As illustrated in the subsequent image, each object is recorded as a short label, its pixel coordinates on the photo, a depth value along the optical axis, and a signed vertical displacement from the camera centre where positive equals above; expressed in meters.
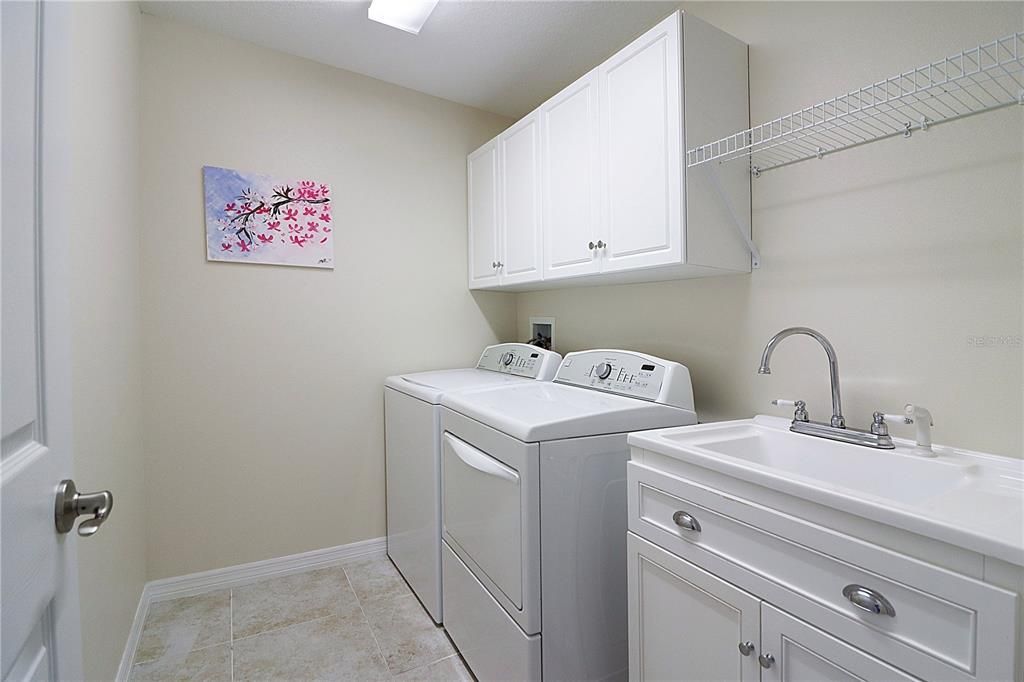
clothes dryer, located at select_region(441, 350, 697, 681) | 1.40 -0.57
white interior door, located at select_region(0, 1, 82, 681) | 0.54 -0.02
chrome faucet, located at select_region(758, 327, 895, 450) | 1.25 -0.25
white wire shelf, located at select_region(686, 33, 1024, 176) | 1.12 +0.59
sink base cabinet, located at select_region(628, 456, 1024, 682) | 0.73 -0.49
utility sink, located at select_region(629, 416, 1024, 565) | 0.75 -0.30
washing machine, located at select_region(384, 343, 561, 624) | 2.01 -0.50
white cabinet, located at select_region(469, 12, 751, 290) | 1.53 +0.61
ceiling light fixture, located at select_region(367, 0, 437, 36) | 1.92 +1.31
